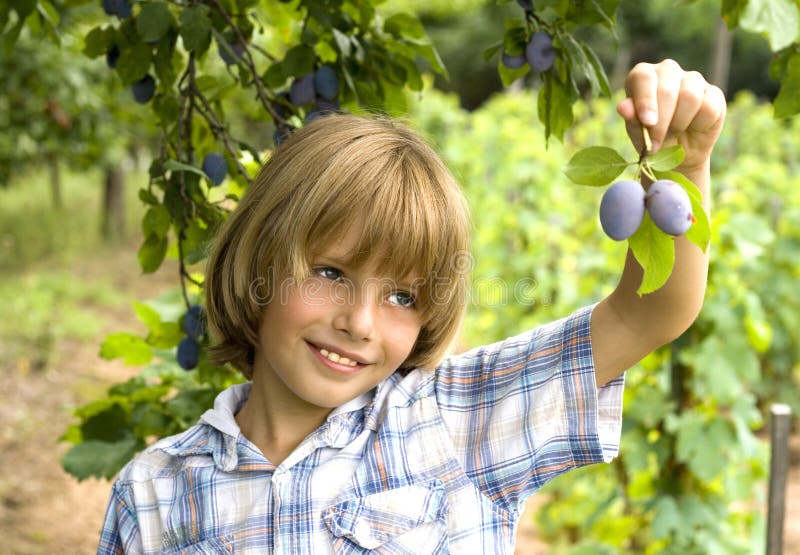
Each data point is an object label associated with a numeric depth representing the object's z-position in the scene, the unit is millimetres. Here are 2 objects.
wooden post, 1733
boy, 1237
